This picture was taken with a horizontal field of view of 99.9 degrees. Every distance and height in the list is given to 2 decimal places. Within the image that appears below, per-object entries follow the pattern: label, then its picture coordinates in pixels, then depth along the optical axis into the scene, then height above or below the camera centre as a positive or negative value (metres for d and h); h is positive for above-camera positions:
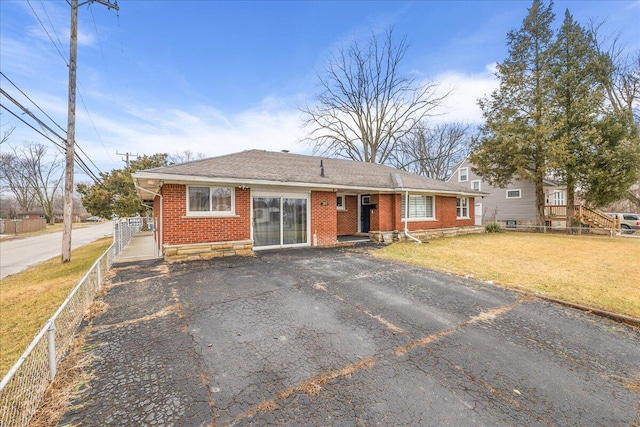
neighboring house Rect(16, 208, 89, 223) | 48.00 +1.26
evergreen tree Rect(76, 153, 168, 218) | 22.27 +1.99
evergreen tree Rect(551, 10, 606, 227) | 15.74 +6.72
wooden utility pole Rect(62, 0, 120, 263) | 10.57 +4.44
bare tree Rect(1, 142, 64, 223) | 44.22 +7.82
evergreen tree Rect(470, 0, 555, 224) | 16.75 +6.76
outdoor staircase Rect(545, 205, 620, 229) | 17.01 -0.39
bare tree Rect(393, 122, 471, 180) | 30.38 +7.65
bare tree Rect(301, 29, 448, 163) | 23.69 +10.23
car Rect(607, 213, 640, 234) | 19.20 -0.68
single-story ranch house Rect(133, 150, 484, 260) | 8.29 +0.57
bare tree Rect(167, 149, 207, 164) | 40.27 +9.76
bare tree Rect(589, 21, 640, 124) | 17.66 +10.01
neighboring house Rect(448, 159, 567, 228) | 22.05 +1.08
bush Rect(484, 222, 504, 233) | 17.16 -0.92
